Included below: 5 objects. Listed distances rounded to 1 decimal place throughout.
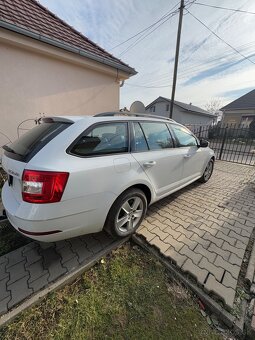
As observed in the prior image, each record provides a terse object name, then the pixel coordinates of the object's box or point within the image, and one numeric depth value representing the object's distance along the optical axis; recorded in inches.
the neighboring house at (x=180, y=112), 1135.0
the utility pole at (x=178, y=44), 353.6
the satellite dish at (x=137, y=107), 248.4
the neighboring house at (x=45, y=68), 159.9
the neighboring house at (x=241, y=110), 927.5
